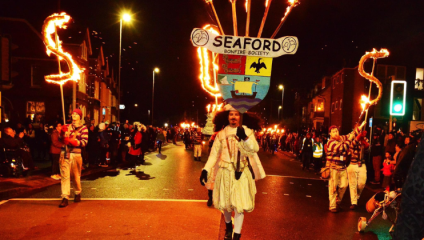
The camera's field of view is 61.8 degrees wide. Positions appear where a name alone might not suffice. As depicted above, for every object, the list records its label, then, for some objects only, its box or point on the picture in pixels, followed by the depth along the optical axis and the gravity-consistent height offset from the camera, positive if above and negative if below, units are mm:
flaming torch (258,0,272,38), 5770 +1653
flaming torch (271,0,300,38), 6130 +1819
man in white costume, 4820 -828
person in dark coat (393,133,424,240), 1718 -428
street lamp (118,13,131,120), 18983 +4982
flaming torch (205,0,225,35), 6040 +1731
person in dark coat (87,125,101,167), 14086 -1520
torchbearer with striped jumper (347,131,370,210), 8164 -1351
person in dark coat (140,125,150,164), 15872 -1419
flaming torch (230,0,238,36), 5838 +1585
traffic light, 11086 +477
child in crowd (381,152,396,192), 9865 -1563
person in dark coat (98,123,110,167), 14547 -1510
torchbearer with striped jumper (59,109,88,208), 7363 -959
